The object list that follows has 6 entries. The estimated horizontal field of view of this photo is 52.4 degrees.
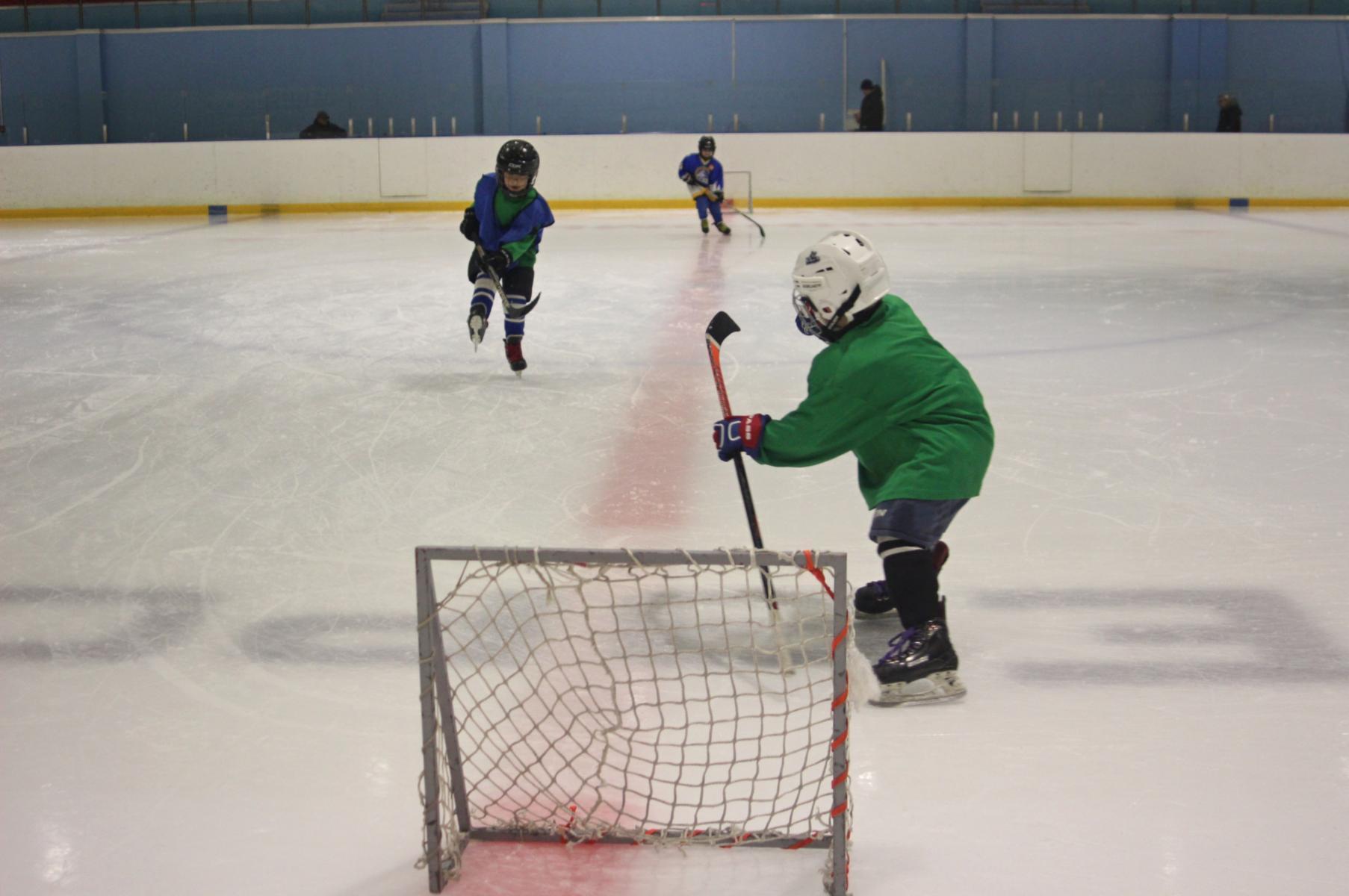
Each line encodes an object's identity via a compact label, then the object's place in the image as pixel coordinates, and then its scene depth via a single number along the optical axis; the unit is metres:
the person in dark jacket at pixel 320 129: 15.30
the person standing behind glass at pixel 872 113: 15.43
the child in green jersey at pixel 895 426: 2.51
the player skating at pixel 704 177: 11.59
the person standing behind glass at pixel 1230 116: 15.09
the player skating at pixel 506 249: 5.66
